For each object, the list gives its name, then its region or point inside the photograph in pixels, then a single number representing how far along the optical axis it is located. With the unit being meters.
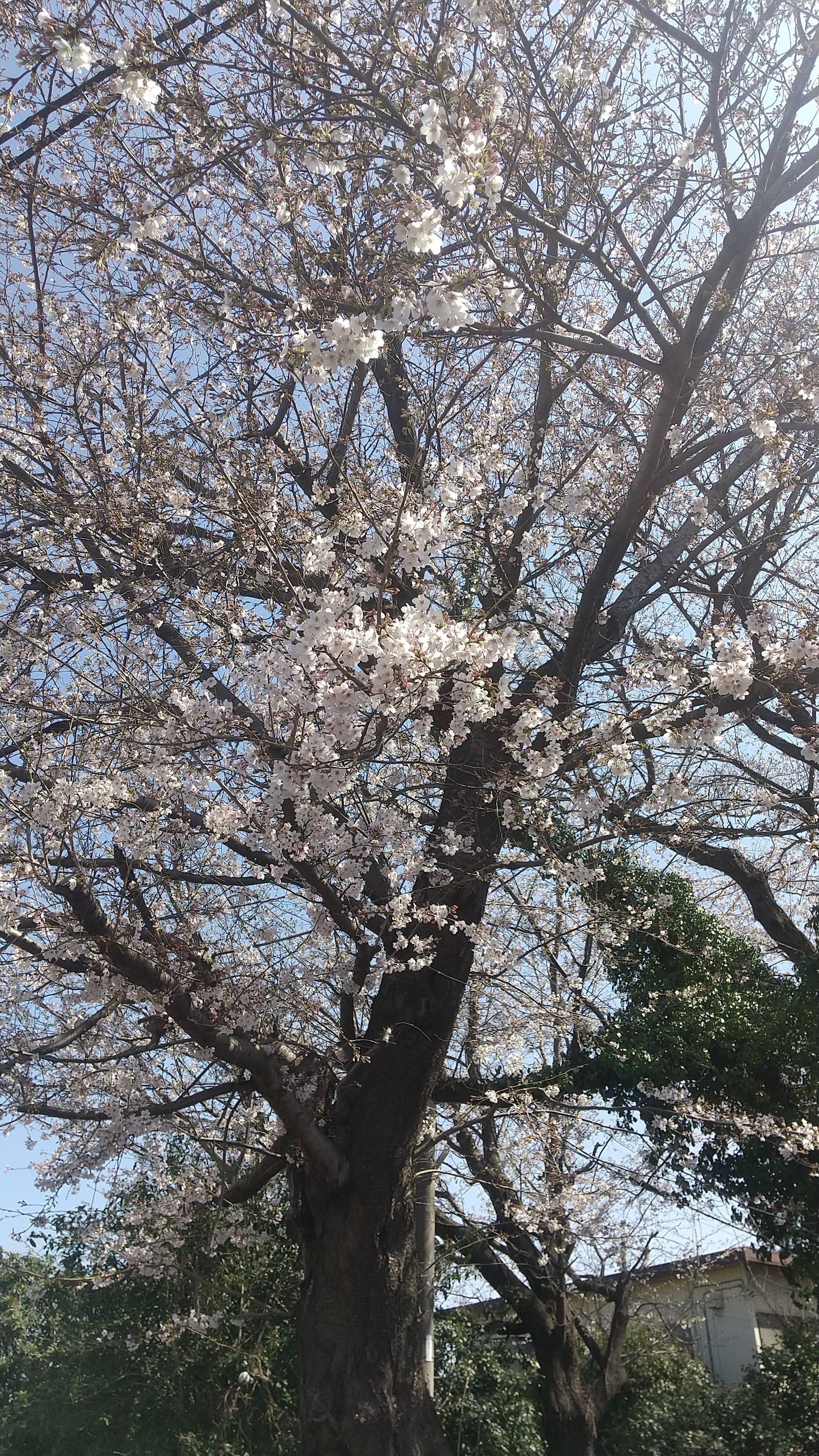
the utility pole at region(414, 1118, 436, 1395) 4.36
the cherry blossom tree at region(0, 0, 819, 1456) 3.30
